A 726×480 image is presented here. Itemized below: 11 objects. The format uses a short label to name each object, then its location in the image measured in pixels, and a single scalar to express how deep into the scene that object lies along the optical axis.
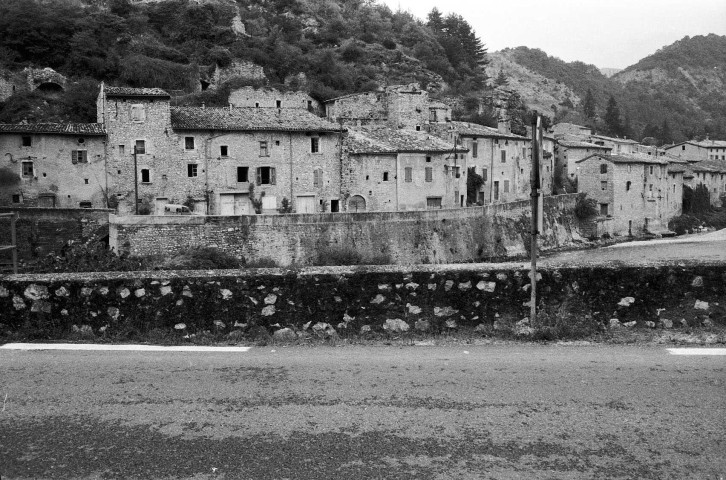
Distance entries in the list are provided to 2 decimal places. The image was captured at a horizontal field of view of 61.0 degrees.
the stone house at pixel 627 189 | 54.06
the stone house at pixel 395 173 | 43.97
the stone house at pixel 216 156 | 40.09
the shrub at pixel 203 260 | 30.86
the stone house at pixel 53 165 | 38.50
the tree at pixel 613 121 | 102.81
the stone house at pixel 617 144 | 70.70
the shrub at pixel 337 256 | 33.06
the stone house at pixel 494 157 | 51.97
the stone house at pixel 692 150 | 84.94
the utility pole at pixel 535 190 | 7.69
